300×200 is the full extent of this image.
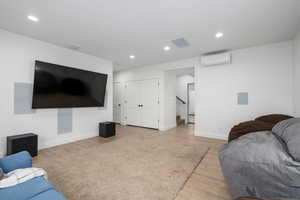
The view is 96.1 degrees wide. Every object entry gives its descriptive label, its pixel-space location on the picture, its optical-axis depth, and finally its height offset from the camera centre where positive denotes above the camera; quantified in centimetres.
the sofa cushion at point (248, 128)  221 -43
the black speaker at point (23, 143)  250 -82
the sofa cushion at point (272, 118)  277 -33
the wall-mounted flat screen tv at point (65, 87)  300 +37
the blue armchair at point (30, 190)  105 -75
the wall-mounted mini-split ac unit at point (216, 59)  374 +125
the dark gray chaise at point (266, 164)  91 -46
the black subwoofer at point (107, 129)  413 -87
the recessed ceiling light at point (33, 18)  226 +143
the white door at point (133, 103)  580 -6
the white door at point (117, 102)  637 -2
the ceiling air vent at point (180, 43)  317 +146
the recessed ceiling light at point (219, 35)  282 +145
